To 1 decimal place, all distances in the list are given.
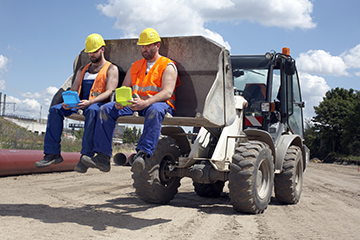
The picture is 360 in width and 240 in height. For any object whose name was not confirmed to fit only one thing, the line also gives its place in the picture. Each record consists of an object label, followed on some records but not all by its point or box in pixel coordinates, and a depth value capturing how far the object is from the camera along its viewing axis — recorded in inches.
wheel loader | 216.8
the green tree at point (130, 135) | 3093.3
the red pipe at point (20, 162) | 430.0
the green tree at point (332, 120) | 1706.4
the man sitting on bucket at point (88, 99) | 195.3
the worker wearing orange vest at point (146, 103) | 183.6
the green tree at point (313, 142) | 1794.0
